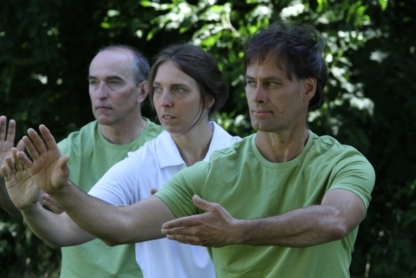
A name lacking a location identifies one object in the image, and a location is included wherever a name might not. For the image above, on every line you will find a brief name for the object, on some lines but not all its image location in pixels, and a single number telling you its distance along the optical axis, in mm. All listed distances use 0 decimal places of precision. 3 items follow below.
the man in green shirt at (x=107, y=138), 10344
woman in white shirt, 9016
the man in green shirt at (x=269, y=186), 6832
